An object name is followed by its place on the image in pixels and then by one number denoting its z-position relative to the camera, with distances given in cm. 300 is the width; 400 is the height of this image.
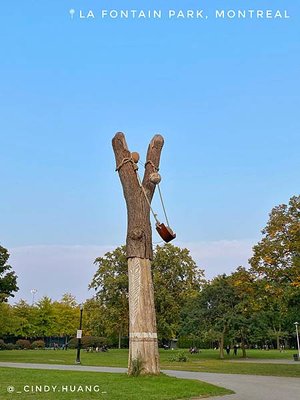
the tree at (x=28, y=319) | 6494
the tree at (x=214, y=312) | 3784
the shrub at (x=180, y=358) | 3231
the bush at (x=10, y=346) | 5608
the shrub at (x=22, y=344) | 5878
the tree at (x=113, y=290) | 5131
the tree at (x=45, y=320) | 6769
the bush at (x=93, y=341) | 5559
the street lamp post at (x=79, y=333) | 2944
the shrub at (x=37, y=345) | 6079
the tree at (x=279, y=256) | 2250
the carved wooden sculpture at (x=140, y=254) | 1427
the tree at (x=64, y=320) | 7012
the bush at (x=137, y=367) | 1412
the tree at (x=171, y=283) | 4997
